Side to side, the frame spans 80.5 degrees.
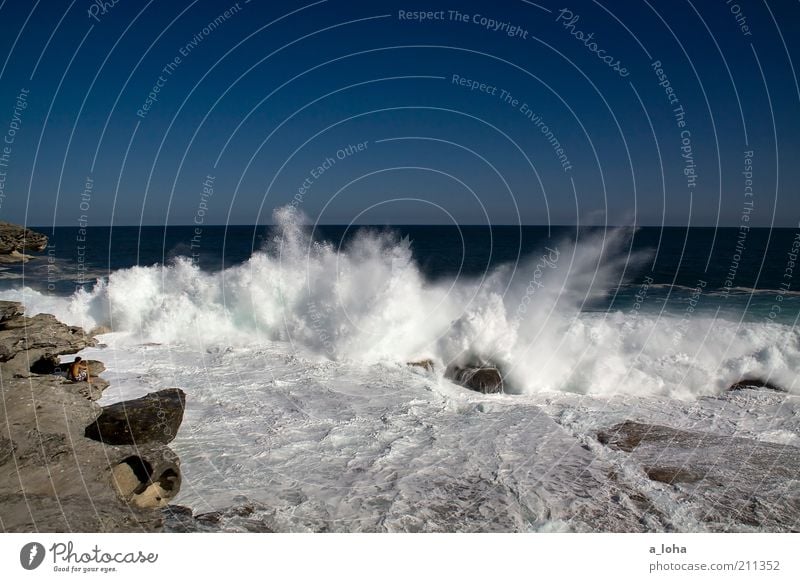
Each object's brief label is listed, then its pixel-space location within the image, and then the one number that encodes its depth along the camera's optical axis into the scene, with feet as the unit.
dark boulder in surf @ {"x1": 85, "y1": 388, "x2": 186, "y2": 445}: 29.12
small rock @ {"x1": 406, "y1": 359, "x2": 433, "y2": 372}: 55.35
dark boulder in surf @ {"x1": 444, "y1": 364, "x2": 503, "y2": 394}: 48.73
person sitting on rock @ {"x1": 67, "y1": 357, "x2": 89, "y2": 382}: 37.01
